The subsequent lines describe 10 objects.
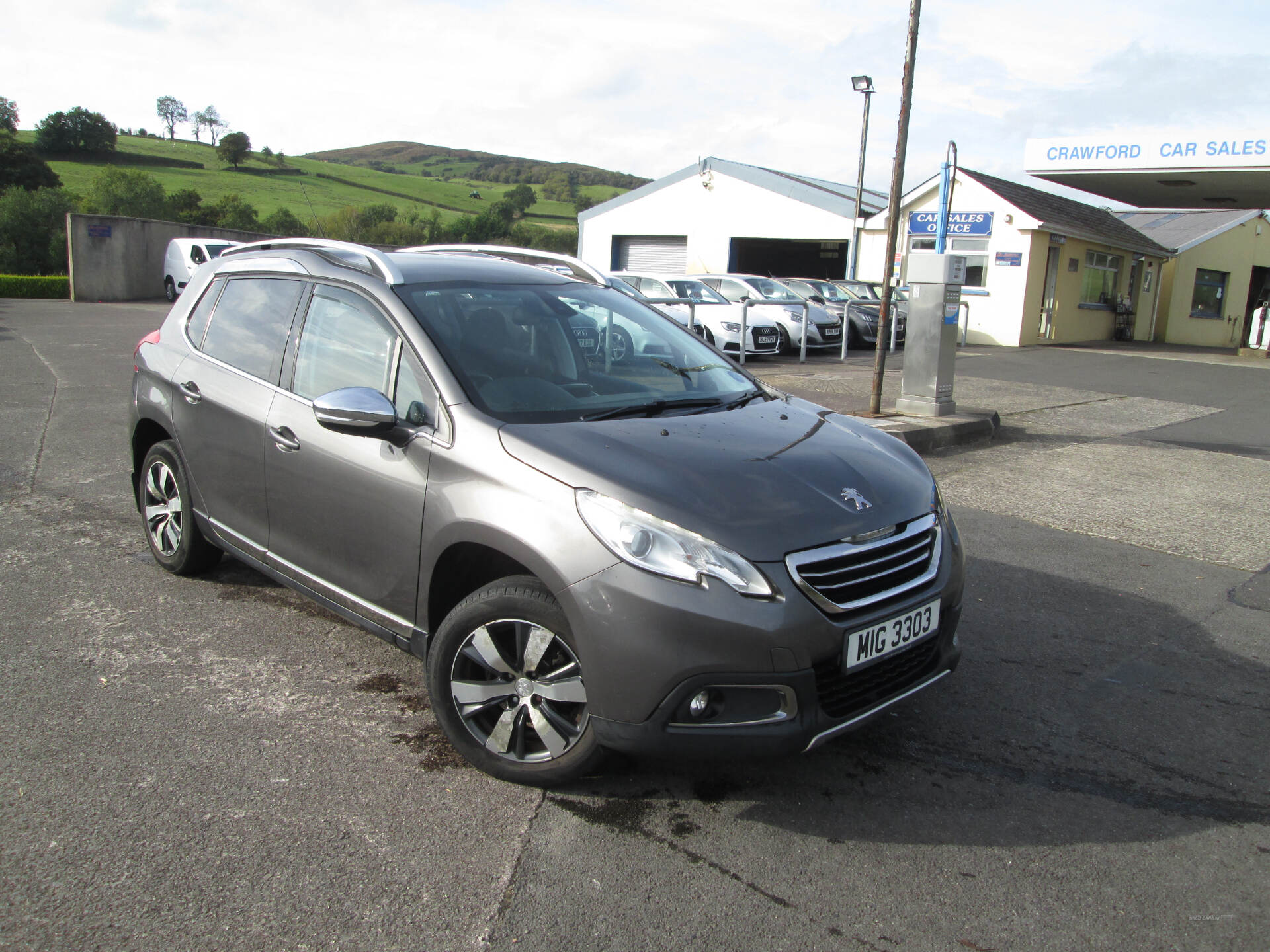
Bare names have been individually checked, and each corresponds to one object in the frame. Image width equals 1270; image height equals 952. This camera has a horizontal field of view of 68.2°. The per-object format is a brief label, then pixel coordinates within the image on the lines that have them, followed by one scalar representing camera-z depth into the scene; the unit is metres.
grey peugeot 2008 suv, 2.65
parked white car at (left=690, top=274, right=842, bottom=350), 18.73
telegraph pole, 9.38
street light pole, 28.12
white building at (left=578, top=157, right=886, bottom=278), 30.62
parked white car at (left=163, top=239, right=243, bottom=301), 25.55
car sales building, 24.23
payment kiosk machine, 10.01
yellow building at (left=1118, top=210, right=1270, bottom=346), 31.83
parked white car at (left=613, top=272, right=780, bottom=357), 17.28
